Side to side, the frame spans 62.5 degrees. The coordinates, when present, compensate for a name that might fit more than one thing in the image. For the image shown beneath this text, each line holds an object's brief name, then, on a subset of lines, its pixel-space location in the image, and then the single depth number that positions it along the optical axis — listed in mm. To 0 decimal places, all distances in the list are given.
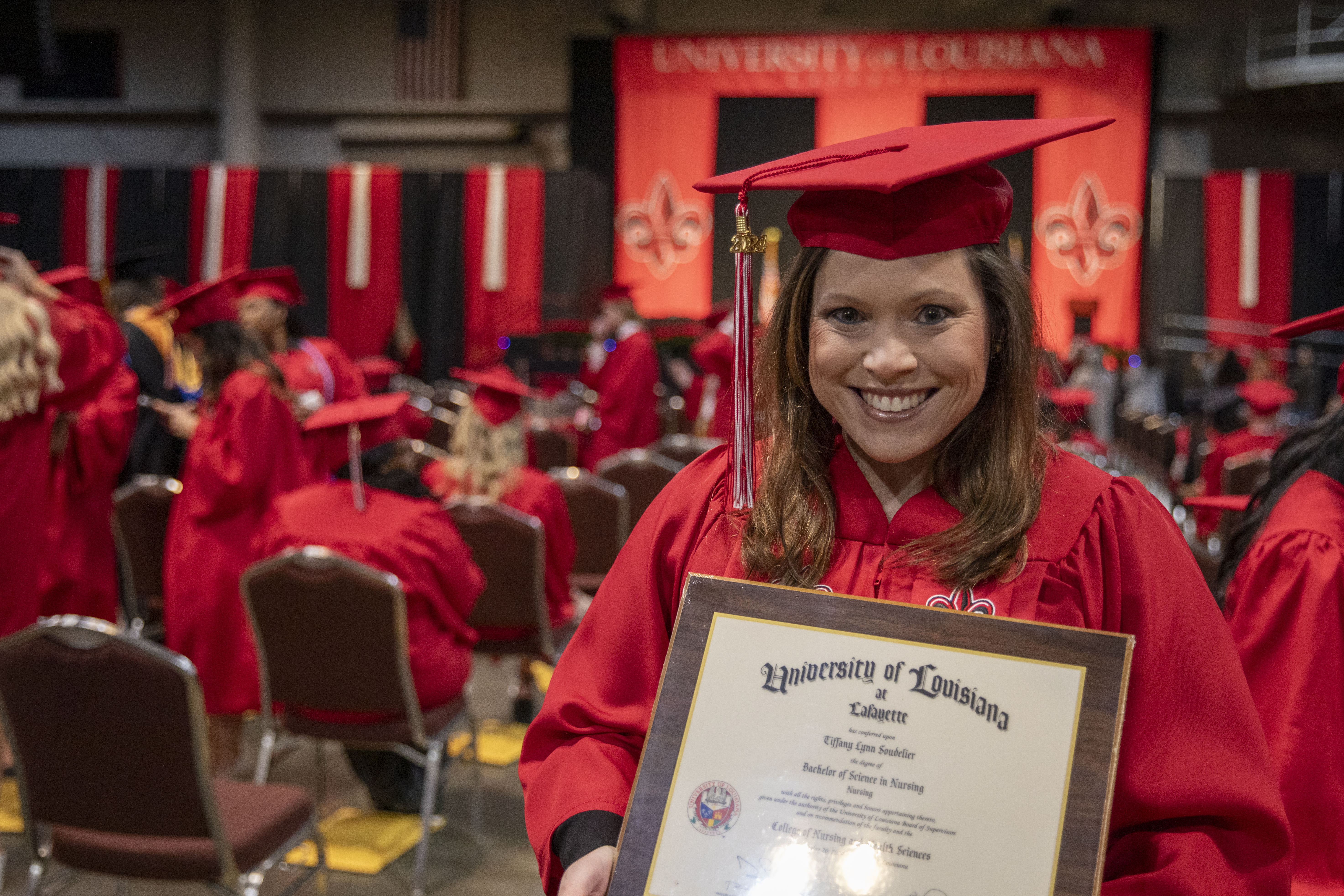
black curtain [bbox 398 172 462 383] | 12977
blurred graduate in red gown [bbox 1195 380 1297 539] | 6102
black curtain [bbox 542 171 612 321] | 12812
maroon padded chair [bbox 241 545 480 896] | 2914
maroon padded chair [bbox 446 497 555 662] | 3791
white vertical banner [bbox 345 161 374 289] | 13016
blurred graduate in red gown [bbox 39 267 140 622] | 4137
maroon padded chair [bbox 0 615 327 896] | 2195
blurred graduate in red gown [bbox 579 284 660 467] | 7902
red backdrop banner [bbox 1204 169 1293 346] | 12406
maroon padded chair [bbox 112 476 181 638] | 4117
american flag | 13797
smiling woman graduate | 1077
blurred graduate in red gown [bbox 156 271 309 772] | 3738
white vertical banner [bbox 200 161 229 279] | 13055
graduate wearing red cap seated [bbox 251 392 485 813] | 3182
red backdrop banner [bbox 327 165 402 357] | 13039
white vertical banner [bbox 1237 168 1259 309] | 12391
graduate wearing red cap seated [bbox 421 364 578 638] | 4141
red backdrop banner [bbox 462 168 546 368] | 12836
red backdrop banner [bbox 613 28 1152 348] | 12359
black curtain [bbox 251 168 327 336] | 13055
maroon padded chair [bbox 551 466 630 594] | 4734
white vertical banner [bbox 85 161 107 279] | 13203
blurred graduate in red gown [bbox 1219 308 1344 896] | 1542
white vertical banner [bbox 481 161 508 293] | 12836
